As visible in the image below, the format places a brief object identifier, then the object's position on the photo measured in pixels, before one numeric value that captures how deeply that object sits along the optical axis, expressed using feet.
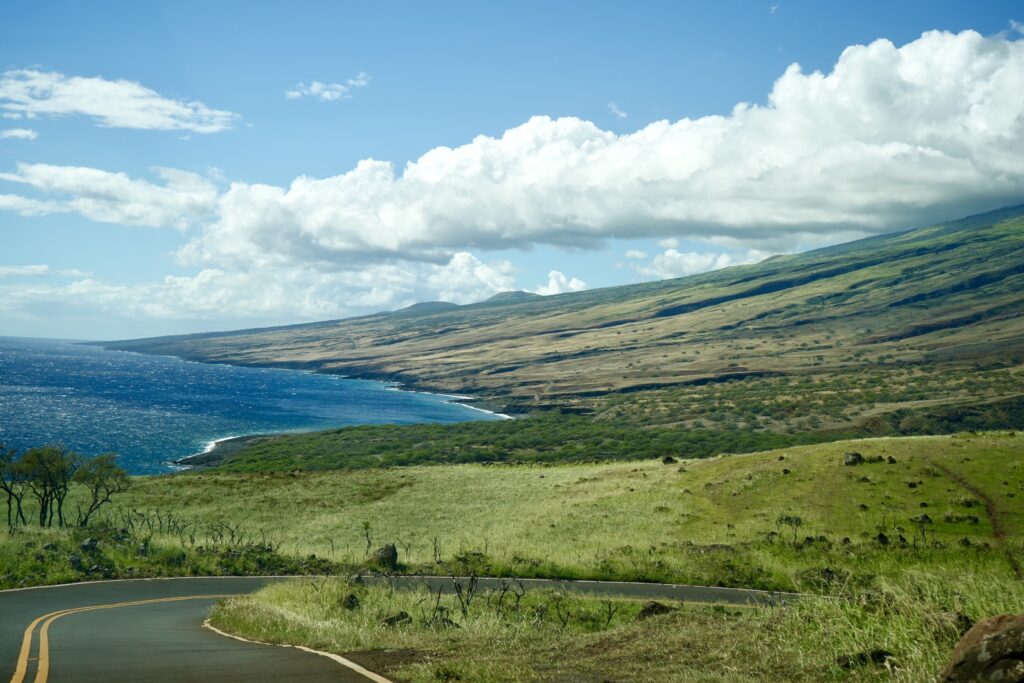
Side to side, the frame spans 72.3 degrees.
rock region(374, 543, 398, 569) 108.08
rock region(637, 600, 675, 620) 56.13
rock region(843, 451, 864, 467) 149.28
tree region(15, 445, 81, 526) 155.43
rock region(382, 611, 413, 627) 58.59
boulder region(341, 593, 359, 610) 66.83
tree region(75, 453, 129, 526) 158.51
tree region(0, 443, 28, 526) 157.64
